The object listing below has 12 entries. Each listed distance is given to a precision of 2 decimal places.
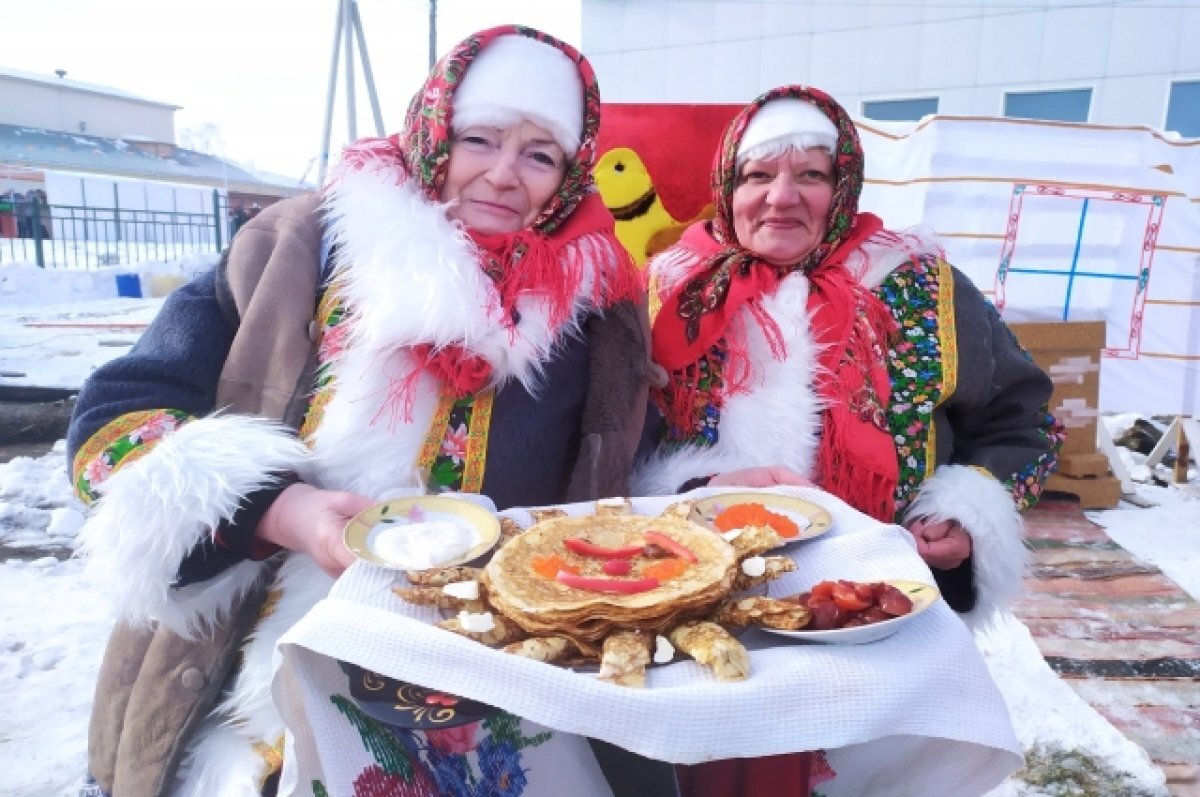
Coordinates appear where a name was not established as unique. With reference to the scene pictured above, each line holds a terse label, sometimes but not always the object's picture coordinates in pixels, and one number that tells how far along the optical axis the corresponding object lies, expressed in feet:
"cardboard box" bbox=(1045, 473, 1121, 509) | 14.97
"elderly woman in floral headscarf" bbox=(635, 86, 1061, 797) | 5.49
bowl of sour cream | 3.33
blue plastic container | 42.47
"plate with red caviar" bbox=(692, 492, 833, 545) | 3.76
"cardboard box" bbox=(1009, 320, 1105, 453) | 14.70
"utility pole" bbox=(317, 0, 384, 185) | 40.63
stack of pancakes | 2.92
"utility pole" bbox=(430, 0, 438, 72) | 48.83
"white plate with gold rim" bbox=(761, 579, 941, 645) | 2.75
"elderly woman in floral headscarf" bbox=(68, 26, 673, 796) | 4.09
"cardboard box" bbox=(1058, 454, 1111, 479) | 14.92
